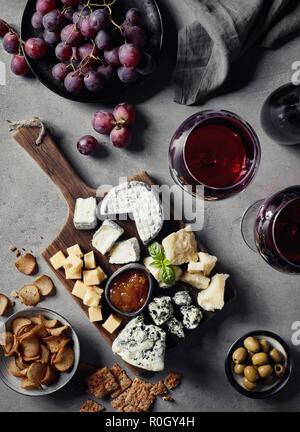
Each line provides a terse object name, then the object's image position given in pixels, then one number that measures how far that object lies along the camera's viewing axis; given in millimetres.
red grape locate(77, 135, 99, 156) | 1299
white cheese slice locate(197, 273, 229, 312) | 1265
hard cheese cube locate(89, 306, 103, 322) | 1286
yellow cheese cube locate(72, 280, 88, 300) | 1293
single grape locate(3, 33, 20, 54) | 1271
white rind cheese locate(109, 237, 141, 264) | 1273
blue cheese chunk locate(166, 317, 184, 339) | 1263
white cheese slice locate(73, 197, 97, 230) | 1283
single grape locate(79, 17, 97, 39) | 1171
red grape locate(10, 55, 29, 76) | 1292
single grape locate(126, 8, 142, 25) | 1189
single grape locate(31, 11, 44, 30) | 1229
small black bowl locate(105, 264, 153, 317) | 1210
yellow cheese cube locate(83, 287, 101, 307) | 1267
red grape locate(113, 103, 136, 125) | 1283
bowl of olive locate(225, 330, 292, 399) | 1276
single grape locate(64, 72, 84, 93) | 1215
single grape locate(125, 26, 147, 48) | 1178
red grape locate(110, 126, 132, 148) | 1286
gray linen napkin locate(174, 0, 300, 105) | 1201
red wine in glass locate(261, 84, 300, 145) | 1142
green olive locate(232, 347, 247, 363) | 1278
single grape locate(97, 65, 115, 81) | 1232
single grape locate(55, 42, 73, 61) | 1208
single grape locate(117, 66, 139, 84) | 1212
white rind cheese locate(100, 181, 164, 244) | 1270
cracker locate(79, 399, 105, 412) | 1370
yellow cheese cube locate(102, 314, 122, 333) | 1284
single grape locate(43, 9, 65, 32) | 1185
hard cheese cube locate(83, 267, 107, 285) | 1280
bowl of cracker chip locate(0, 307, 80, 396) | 1281
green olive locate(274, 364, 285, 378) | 1283
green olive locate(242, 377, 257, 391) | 1279
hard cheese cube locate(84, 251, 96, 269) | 1301
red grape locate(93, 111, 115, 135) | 1284
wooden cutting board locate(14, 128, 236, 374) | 1318
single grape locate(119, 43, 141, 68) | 1155
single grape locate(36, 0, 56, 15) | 1197
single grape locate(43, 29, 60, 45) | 1223
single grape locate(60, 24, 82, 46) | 1187
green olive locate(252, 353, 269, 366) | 1268
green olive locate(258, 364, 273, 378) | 1269
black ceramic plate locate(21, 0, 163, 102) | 1240
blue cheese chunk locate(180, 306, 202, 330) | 1263
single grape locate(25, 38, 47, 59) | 1220
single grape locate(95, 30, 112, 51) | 1169
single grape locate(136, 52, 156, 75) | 1207
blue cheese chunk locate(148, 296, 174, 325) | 1246
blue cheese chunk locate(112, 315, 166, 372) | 1230
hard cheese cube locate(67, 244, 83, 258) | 1305
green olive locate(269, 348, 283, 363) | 1292
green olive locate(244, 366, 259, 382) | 1268
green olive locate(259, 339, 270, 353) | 1296
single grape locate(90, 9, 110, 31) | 1142
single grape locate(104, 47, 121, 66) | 1201
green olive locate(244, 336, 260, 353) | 1273
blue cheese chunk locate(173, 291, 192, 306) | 1275
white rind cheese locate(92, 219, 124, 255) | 1273
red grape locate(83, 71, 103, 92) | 1210
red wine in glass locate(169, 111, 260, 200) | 960
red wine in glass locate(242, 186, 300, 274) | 954
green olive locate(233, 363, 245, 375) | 1291
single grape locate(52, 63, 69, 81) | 1229
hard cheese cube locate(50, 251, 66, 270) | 1312
